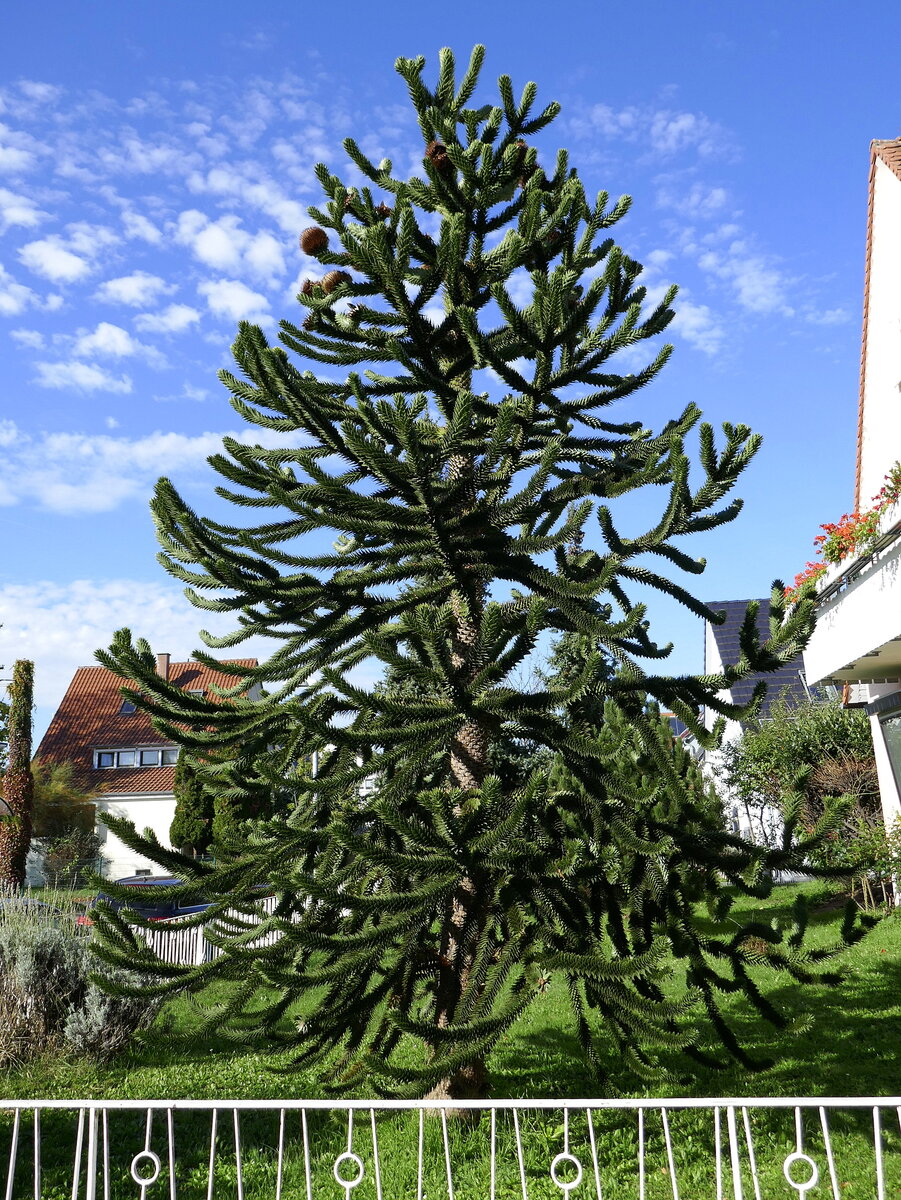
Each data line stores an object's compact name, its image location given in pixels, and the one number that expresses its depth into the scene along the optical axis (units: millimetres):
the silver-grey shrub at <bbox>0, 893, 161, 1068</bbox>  9344
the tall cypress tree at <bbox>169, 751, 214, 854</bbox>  29609
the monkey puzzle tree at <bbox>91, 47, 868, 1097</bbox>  4863
